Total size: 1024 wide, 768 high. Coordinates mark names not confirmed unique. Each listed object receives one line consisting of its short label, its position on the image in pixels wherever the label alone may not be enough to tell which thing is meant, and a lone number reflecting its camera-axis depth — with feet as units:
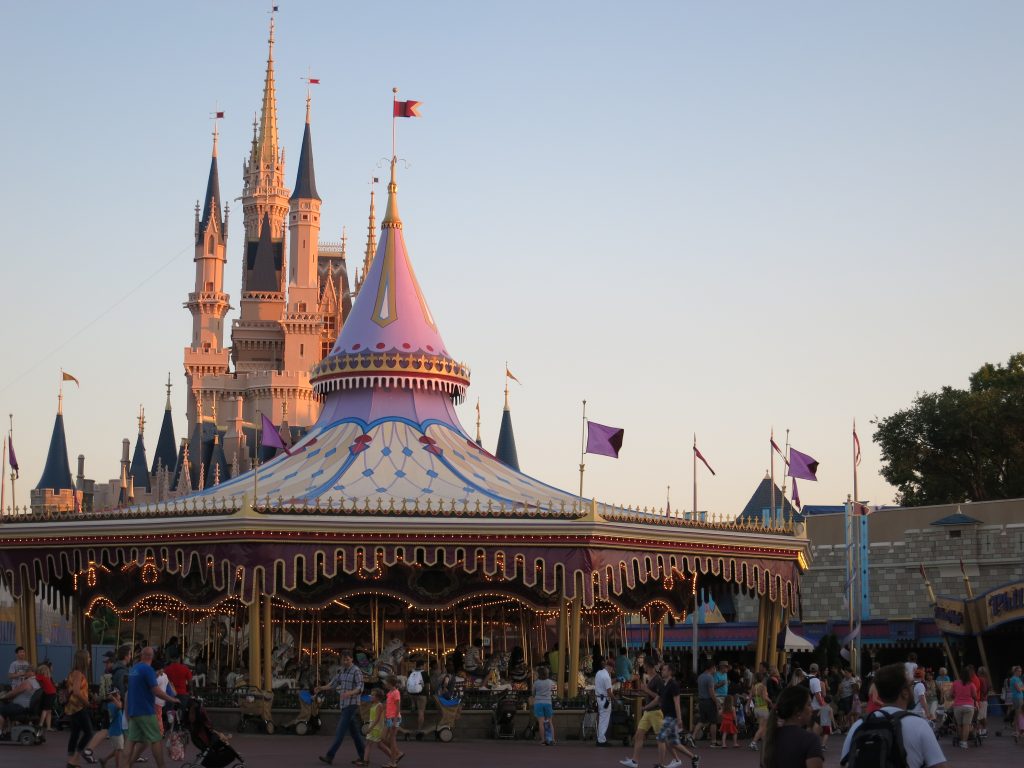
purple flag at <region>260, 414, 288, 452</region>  93.19
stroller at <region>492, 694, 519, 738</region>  80.64
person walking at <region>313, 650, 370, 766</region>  62.95
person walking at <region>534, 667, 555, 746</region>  77.30
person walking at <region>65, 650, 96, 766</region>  58.90
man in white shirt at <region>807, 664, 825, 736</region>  77.25
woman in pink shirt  83.82
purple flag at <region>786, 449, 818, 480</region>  102.73
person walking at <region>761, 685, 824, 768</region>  29.48
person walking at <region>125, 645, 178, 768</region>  51.13
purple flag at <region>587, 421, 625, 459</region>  92.07
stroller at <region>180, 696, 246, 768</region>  54.60
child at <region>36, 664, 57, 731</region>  73.72
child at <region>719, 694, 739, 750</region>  80.64
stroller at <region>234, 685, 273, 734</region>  79.97
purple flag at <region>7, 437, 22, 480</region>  112.41
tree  193.06
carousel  81.46
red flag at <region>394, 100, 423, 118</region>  106.63
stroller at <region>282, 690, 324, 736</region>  80.12
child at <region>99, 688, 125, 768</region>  54.75
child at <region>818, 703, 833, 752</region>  80.33
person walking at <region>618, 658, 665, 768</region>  63.67
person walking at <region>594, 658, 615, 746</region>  76.69
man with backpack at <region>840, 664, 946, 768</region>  27.71
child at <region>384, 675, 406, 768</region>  63.10
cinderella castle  322.75
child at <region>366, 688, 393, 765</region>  62.69
